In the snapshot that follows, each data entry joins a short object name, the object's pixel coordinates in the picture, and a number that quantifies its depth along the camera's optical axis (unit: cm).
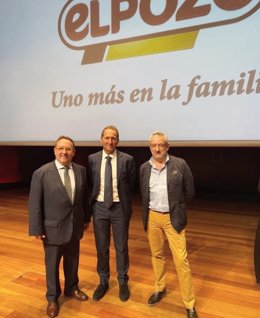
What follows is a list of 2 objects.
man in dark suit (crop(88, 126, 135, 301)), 214
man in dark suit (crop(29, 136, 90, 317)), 197
